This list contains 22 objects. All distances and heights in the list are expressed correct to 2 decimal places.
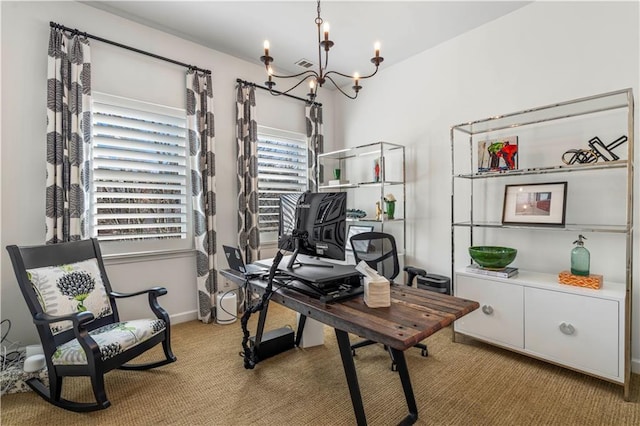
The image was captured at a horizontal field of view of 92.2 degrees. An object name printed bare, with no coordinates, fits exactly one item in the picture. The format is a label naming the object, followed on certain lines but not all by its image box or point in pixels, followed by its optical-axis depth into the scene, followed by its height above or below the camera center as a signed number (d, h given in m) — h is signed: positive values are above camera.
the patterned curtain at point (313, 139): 4.33 +0.97
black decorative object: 2.28 +0.39
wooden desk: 1.29 -0.52
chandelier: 1.83 +0.91
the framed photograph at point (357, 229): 3.82 -0.28
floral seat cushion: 1.90 -0.86
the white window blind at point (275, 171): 3.95 +0.49
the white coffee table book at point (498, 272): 2.49 -0.55
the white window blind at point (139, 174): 2.82 +0.35
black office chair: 2.73 -0.41
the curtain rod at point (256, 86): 3.64 +1.50
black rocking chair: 1.88 -0.76
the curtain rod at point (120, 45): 2.54 +1.52
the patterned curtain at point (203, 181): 3.26 +0.30
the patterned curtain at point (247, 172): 3.58 +0.42
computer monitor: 1.80 -0.11
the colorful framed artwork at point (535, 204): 2.46 +0.01
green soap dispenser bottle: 2.24 -0.40
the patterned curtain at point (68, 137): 2.49 +0.61
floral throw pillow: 2.06 -0.56
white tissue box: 1.57 -0.44
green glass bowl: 2.54 -0.43
